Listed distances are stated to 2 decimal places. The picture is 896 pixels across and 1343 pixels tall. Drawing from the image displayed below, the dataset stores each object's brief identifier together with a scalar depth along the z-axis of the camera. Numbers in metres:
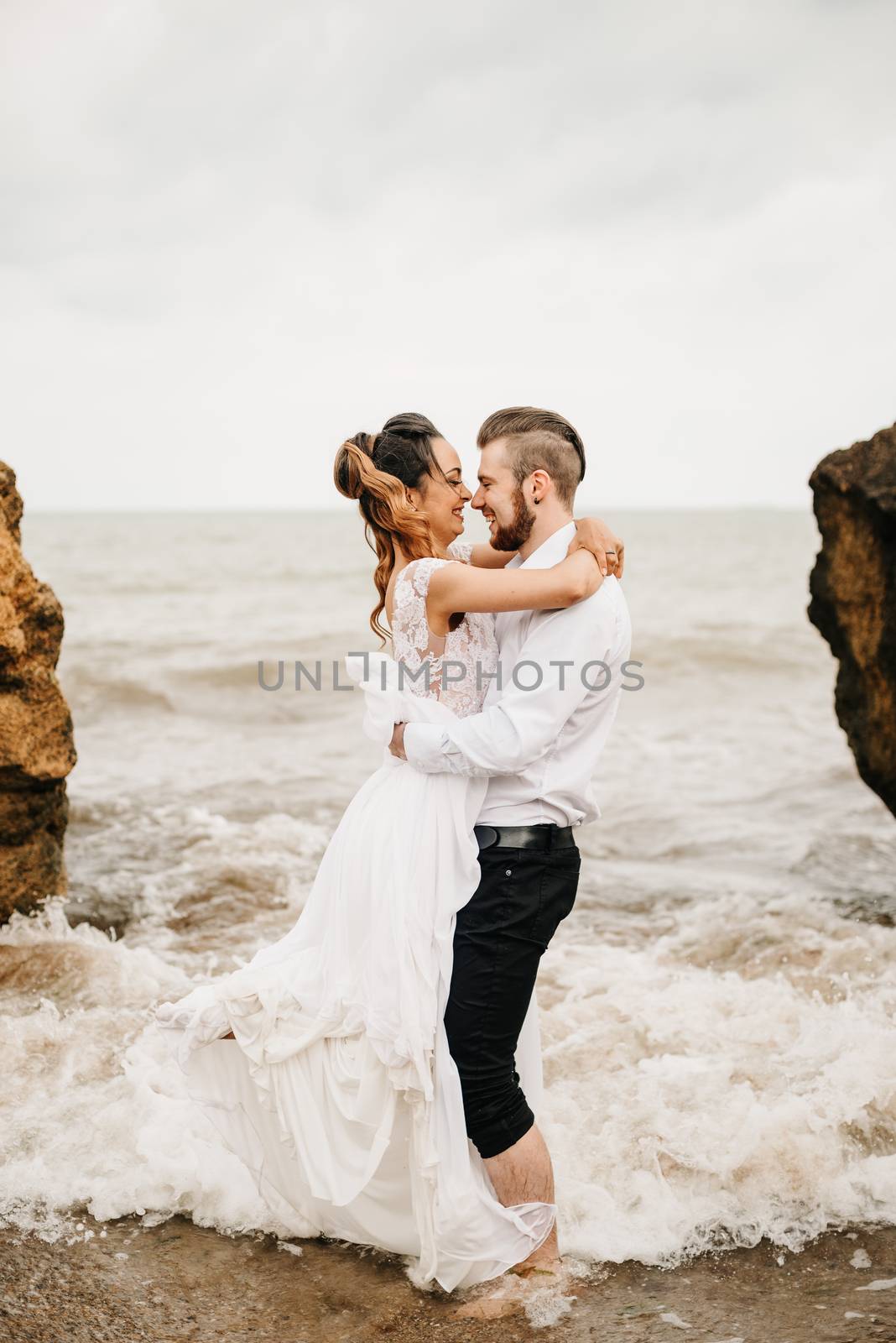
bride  3.17
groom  3.16
